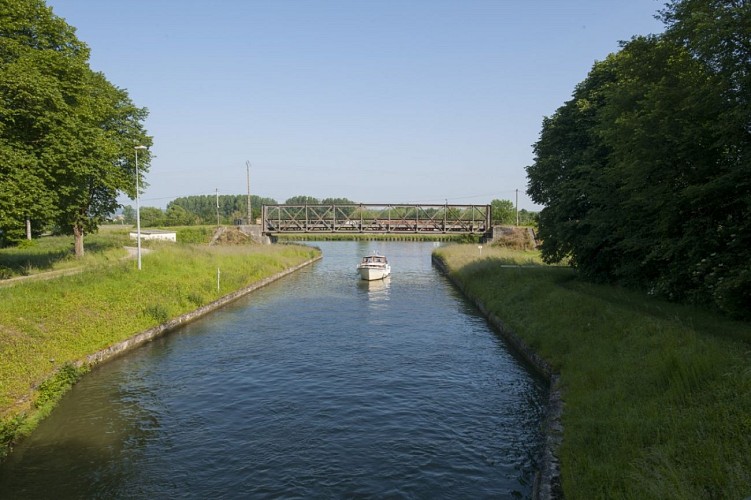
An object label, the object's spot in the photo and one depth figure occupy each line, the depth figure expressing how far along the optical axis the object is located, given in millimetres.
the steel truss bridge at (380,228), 74562
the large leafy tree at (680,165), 15641
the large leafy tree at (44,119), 22766
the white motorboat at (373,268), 48625
